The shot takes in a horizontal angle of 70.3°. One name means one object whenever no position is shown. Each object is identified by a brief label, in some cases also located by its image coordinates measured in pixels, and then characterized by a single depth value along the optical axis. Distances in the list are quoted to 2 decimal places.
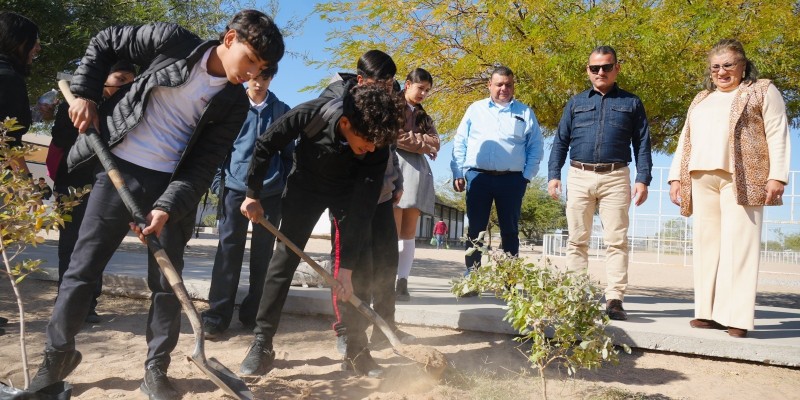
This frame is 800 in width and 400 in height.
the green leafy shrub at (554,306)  2.69
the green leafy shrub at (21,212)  2.53
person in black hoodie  2.85
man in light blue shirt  4.86
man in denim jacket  4.35
